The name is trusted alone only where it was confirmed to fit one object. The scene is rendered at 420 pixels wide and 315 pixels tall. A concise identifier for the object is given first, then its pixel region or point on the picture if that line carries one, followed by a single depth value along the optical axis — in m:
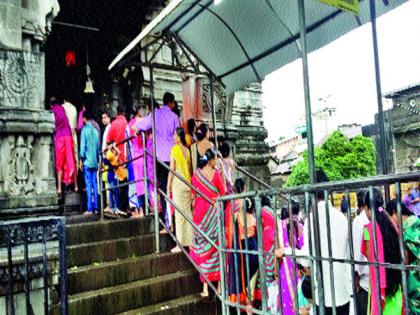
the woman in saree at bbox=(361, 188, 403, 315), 2.50
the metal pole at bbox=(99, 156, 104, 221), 6.33
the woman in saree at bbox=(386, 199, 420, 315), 2.48
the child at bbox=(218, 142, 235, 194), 5.14
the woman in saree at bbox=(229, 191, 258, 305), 3.79
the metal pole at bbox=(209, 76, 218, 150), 6.00
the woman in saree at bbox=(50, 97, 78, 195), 6.79
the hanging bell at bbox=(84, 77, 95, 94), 8.17
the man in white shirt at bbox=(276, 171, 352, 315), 3.19
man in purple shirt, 5.94
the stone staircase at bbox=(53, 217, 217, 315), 4.27
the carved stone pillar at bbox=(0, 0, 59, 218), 5.18
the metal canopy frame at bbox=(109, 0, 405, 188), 2.94
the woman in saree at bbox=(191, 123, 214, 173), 5.60
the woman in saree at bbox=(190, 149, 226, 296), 4.71
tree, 26.50
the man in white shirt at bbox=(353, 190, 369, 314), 3.38
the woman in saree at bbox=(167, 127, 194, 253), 5.23
